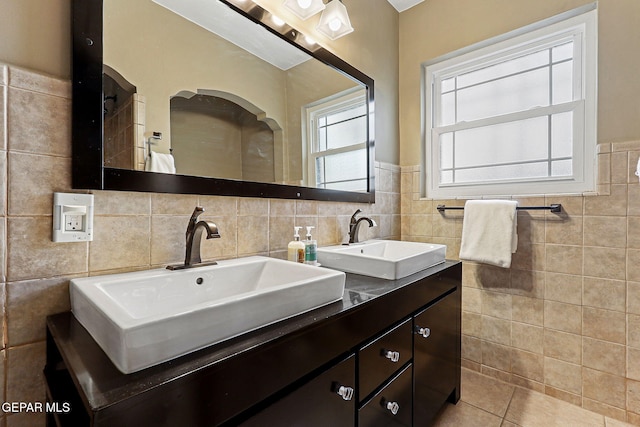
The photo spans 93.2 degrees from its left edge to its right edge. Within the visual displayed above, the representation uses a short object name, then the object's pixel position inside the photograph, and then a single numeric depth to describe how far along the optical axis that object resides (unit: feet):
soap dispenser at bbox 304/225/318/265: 4.10
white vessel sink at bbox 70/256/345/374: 1.65
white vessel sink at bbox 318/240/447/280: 3.71
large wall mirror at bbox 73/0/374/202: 2.76
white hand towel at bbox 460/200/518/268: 5.37
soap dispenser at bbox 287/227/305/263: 3.99
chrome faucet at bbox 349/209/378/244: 5.42
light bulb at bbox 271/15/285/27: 4.34
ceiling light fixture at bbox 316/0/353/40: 5.00
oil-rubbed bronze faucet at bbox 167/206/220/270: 3.14
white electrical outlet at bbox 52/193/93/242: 2.53
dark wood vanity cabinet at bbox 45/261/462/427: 1.55
